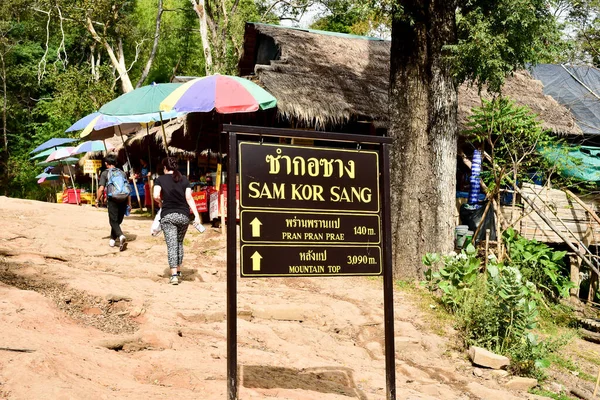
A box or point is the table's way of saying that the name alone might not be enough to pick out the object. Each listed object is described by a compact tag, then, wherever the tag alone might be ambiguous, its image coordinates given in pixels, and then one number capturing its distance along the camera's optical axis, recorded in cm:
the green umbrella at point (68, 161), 2232
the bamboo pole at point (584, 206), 1068
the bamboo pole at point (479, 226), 993
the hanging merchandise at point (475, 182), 1173
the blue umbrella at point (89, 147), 1905
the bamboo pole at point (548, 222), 1003
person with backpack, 1002
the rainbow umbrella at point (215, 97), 1058
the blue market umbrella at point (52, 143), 2103
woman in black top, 812
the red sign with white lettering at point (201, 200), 1267
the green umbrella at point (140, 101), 1137
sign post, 435
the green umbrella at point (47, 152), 2321
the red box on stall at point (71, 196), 2075
